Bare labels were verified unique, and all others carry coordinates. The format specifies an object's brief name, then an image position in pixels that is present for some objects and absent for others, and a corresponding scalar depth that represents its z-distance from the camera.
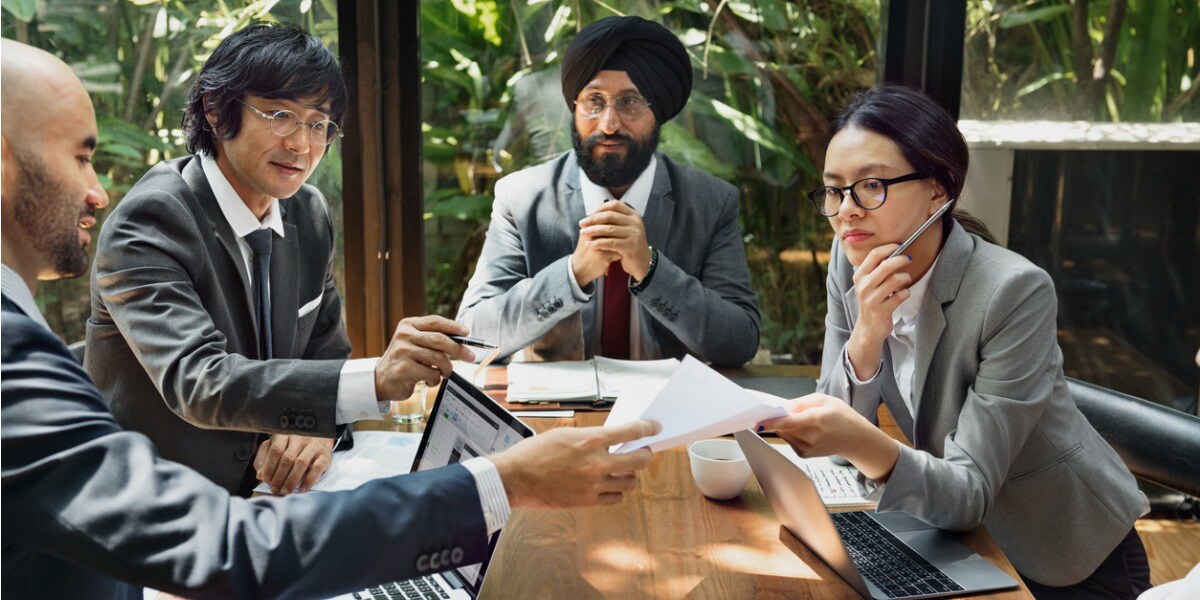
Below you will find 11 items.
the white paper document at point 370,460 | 1.76
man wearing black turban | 2.84
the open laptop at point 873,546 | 1.37
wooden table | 1.38
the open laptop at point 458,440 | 1.33
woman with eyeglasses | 1.55
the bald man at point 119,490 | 0.99
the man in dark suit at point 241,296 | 1.76
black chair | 1.85
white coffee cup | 1.66
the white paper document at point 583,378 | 2.24
